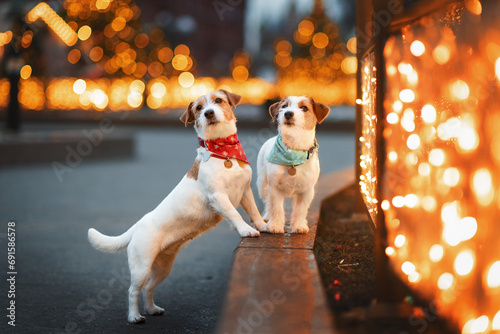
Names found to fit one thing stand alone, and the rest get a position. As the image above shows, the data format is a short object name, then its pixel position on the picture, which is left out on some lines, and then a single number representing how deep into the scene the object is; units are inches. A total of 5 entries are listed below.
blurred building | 2470.5
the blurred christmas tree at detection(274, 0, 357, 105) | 1681.8
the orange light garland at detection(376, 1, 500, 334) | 108.5
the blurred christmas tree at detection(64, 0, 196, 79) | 1130.7
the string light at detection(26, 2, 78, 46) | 647.8
